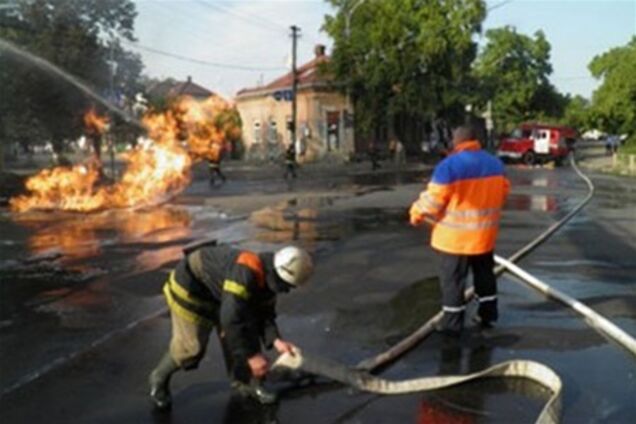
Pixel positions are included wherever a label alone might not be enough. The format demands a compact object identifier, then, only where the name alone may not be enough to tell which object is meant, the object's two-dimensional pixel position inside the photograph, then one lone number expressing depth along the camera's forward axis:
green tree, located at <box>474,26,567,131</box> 81.88
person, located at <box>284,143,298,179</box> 36.22
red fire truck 47.47
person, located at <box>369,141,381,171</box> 44.38
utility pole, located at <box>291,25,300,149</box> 45.81
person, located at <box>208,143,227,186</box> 31.34
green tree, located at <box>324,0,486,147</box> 48.72
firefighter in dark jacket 4.72
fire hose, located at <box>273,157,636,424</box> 5.29
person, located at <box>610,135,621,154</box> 62.04
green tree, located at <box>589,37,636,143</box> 48.78
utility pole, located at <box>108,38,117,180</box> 34.53
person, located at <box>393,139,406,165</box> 48.41
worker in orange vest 6.80
